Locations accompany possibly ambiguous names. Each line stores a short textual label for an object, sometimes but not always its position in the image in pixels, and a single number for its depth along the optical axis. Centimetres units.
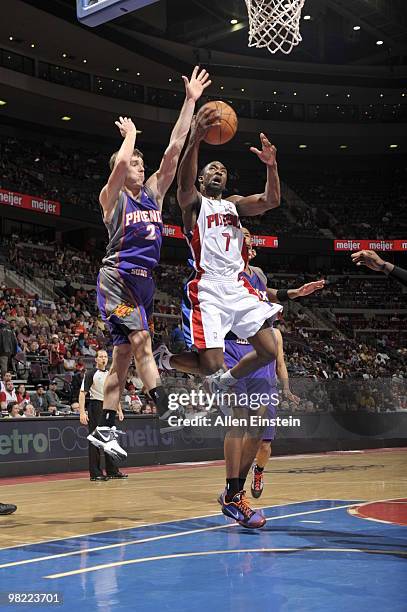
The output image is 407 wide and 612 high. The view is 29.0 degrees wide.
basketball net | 898
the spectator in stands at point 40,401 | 1258
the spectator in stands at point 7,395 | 1230
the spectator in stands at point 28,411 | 1200
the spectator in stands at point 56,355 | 1614
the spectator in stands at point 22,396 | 1244
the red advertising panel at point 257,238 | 2789
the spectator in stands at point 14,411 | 1172
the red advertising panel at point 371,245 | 3183
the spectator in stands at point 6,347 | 1472
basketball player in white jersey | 565
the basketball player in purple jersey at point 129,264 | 564
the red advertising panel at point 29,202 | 2358
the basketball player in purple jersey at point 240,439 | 582
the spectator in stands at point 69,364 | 1631
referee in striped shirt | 1048
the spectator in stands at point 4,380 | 1268
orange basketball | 577
